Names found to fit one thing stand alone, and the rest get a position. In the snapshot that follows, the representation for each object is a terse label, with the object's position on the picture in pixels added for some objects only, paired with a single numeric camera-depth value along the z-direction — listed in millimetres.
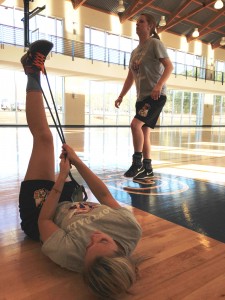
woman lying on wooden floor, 893
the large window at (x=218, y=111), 19844
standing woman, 2611
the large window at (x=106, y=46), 12805
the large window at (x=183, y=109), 17328
